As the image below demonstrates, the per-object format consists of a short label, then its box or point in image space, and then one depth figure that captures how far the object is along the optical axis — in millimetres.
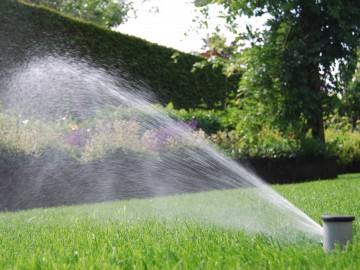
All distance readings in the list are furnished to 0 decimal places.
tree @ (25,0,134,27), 20406
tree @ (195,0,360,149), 8680
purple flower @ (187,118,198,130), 9680
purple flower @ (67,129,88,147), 7094
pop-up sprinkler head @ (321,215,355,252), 1963
